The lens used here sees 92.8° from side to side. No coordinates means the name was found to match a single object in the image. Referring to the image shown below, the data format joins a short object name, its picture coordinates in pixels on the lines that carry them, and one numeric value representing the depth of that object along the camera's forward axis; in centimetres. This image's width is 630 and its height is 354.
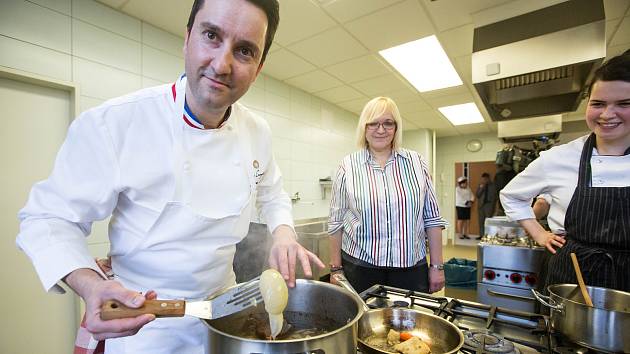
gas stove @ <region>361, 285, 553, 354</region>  79
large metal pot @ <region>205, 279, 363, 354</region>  54
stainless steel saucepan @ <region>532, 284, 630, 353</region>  70
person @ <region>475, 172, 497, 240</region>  680
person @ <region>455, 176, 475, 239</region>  777
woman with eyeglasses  152
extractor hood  162
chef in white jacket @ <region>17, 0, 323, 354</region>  68
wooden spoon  89
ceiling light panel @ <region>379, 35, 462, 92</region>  272
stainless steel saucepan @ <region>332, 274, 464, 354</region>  78
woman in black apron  107
